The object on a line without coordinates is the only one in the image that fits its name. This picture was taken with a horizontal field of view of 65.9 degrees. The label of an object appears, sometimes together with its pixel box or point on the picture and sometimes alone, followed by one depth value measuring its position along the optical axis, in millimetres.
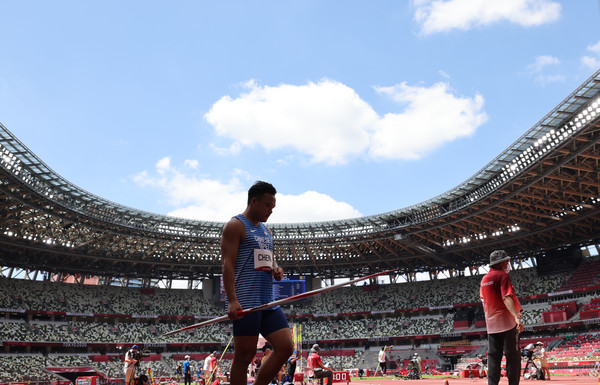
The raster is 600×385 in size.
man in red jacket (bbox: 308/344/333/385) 13492
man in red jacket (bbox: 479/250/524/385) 5902
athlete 4305
